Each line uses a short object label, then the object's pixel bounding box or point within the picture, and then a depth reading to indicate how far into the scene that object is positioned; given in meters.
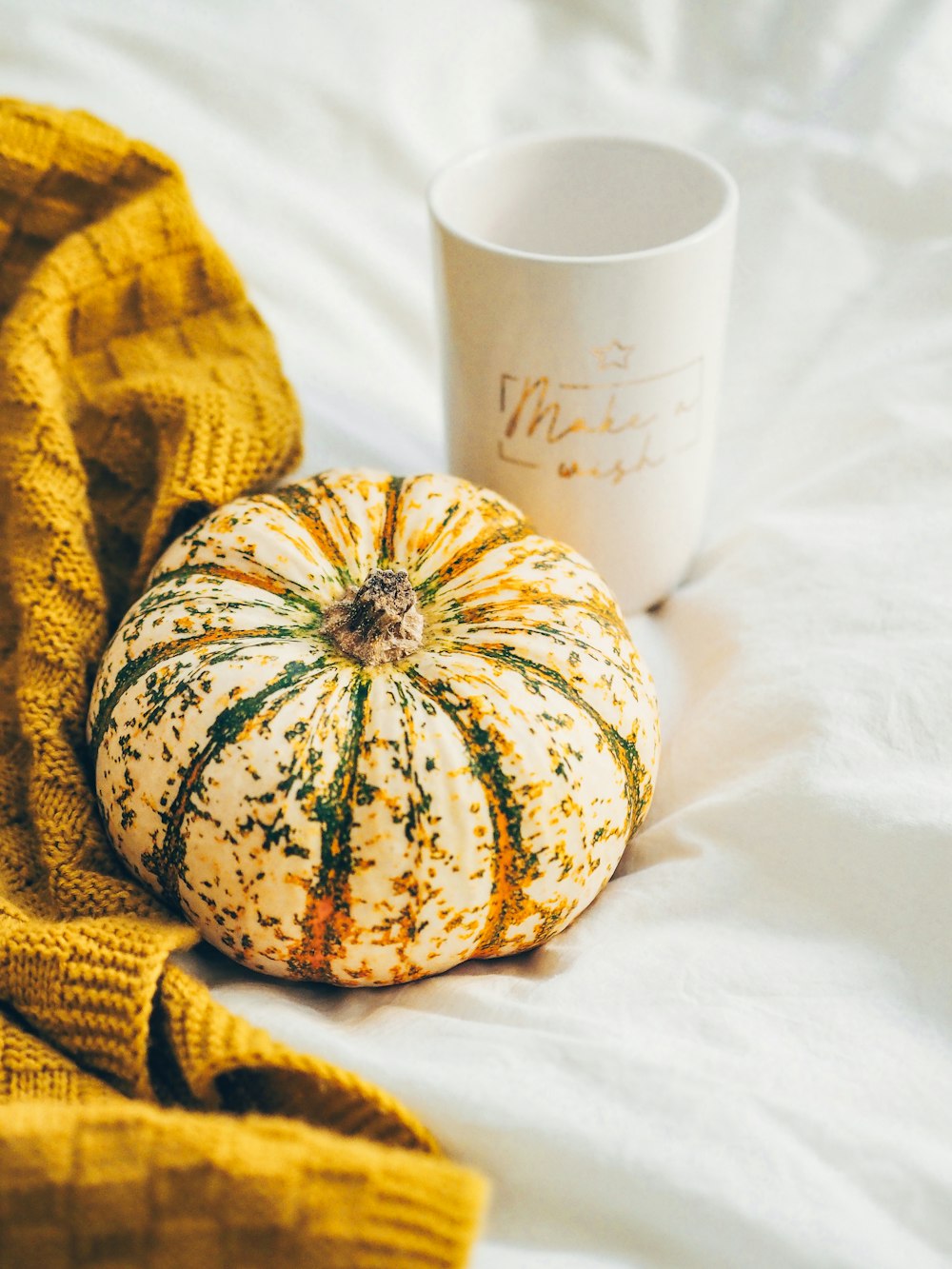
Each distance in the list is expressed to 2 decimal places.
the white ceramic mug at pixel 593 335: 0.78
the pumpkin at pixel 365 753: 0.60
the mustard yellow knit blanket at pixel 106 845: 0.47
